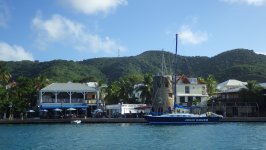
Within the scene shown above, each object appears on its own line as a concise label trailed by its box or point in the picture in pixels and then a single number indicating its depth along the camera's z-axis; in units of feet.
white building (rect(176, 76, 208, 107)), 319.47
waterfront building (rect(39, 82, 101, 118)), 296.22
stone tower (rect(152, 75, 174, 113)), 278.87
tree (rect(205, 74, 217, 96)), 345.72
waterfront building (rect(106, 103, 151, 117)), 284.00
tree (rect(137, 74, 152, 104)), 312.91
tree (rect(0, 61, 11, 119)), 278.26
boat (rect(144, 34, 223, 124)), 235.61
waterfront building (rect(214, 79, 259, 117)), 286.46
